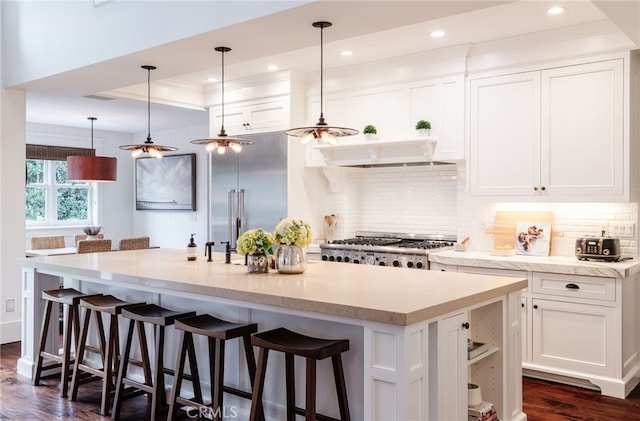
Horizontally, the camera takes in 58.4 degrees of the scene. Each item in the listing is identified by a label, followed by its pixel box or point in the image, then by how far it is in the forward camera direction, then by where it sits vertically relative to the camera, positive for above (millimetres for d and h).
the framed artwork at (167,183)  8594 +421
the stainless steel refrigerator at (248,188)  5777 +229
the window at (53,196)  8609 +208
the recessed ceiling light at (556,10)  3869 +1368
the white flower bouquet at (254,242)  3443 -196
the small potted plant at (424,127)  4953 +718
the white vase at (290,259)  3404 -295
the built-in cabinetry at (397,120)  4910 +821
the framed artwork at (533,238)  4645 -228
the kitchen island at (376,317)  2377 -527
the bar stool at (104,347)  3588 -920
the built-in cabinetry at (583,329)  3928 -850
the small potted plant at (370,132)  5270 +720
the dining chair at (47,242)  7133 -417
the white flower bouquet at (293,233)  3312 -135
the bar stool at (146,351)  3314 -856
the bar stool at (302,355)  2557 -706
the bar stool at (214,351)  2967 -777
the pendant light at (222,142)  4137 +491
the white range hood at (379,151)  5020 +545
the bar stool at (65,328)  3928 -847
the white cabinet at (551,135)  4145 +583
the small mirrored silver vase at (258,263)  3461 -324
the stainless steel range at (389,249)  4898 -348
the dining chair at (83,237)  7328 -363
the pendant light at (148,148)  4547 +492
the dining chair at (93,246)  6039 -389
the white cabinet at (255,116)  5793 +991
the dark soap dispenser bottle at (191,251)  4156 -305
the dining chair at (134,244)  6371 -384
